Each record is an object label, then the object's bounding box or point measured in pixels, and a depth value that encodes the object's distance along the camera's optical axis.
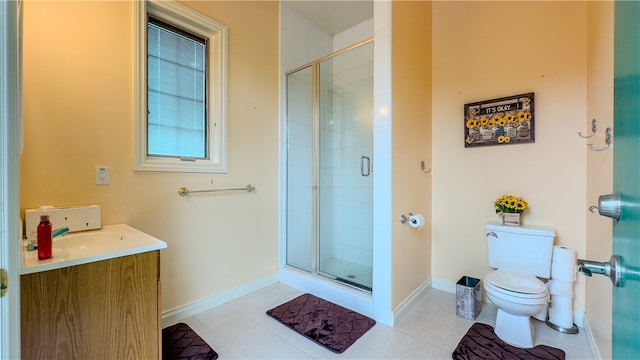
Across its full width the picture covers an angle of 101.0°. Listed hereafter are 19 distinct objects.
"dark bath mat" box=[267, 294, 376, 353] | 1.76
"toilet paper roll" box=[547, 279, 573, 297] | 1.87
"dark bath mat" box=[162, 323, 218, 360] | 1.60
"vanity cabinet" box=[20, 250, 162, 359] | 0.99
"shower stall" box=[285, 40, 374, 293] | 2.62
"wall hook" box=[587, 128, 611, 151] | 1.39
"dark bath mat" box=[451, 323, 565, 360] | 1.59
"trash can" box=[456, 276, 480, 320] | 2.03
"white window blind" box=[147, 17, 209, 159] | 1.93
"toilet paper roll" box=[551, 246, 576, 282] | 1.86
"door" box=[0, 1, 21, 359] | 0.51
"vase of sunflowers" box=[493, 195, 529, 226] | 2.07
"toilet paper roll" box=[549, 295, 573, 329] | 1.86
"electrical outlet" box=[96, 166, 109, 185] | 1.63
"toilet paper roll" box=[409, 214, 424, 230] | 2.07
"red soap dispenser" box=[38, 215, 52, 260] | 1.04
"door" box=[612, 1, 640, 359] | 0.52
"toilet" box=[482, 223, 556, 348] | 1.66
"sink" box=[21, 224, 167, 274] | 1.02
